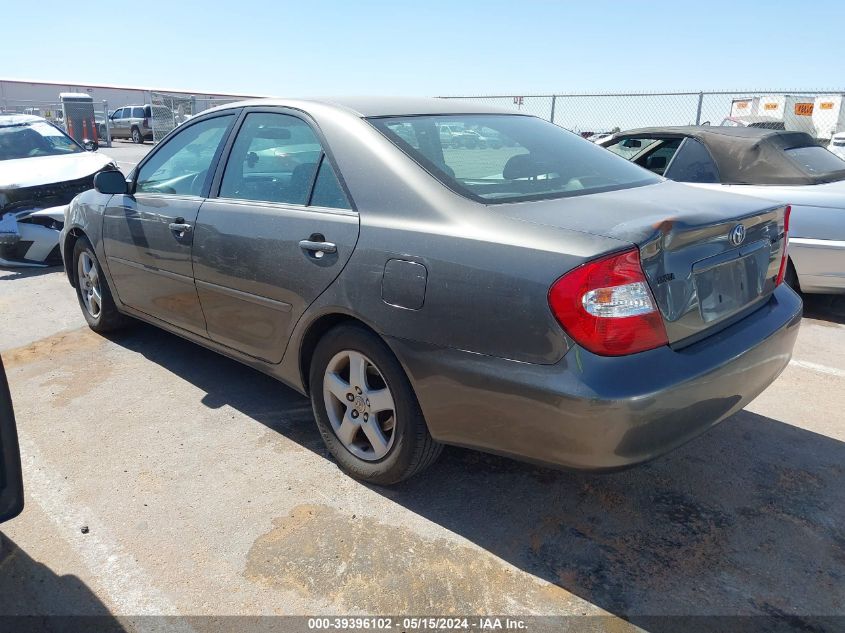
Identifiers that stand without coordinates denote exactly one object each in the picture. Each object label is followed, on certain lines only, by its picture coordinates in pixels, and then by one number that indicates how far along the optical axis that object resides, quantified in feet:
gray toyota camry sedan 7.06
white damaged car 23.41
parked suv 101.40
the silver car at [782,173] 16.24
